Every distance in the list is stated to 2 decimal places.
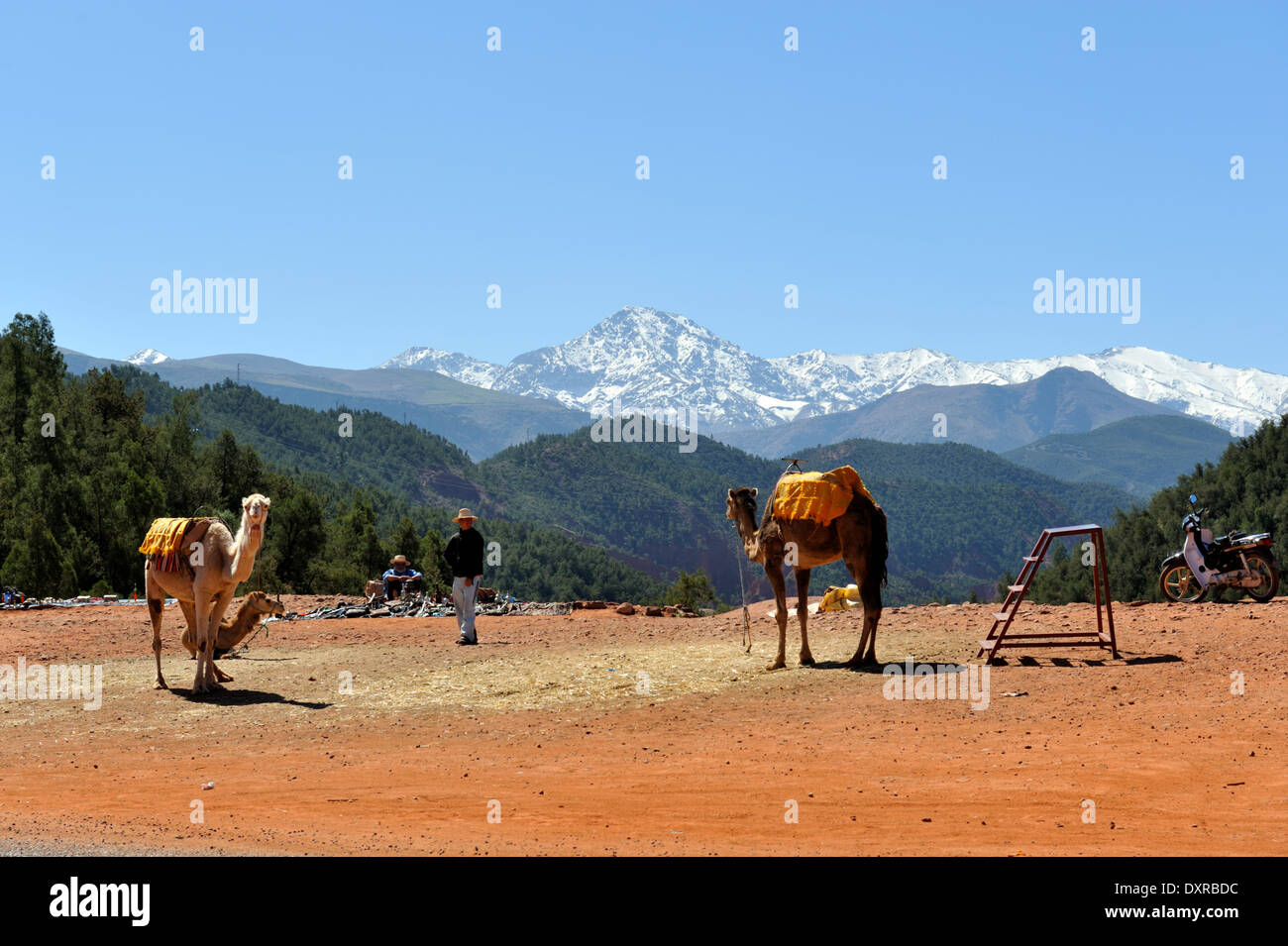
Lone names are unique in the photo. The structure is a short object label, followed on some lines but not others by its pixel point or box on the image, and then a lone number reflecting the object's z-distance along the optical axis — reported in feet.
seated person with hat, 106.52
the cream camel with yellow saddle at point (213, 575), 56.95
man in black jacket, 75.56
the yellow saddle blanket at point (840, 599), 87.92
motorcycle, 70.79
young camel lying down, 70.85
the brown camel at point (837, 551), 59.67
